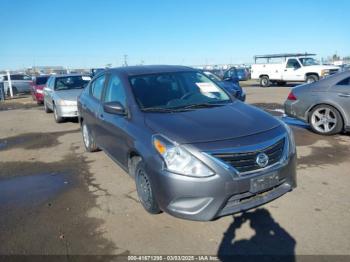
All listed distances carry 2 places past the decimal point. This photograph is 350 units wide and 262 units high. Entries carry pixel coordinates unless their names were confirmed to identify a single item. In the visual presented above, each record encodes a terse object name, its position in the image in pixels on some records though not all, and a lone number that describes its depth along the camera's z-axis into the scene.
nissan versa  3.27
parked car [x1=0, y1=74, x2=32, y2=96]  26.94
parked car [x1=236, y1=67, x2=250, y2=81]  33.17
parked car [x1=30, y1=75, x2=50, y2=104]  17.72
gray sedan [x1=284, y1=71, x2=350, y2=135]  7.12
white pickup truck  22.12
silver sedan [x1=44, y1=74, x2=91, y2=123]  10.46
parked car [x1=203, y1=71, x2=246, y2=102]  10.99
